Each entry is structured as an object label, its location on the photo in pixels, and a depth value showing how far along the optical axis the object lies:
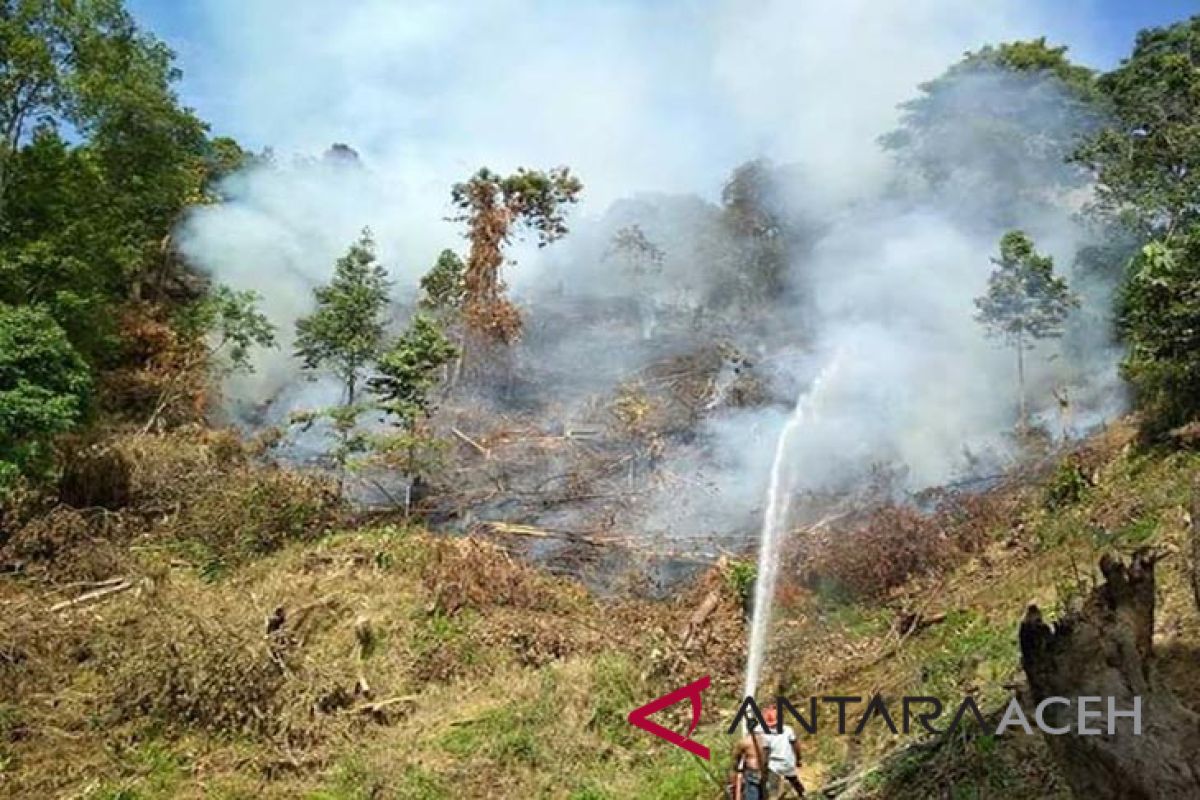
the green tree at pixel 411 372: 15.84
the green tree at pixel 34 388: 12.27
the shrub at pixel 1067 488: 12.23
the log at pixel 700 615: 11.30
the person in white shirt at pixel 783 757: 7.47
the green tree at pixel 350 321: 18.64
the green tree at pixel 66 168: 14.82
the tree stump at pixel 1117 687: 3.82
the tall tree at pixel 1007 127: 27.31
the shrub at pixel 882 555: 12.47
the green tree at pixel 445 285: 21.48
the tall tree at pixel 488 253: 20.75
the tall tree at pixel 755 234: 30.91
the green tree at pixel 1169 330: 11.66
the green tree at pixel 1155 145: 19.47
